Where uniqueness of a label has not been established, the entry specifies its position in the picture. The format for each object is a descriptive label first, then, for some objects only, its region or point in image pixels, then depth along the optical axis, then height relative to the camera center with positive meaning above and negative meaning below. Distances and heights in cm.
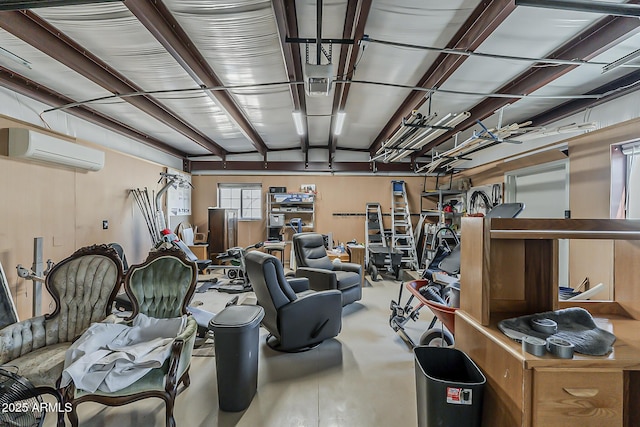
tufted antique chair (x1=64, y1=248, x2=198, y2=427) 228 -67
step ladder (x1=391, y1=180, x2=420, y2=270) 649 -37
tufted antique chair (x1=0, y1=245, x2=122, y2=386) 176 -82
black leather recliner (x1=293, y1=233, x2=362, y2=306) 372 -87
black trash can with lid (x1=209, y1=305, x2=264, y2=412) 185 -103
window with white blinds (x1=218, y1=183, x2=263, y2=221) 710 +29
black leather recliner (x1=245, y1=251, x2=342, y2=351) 249 -94
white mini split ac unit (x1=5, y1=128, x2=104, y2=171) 279 +68
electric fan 131 -97
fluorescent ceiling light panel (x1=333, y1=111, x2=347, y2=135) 410 +150
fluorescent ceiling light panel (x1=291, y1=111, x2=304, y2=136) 400 +144
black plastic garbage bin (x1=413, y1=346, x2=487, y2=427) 116 -83
